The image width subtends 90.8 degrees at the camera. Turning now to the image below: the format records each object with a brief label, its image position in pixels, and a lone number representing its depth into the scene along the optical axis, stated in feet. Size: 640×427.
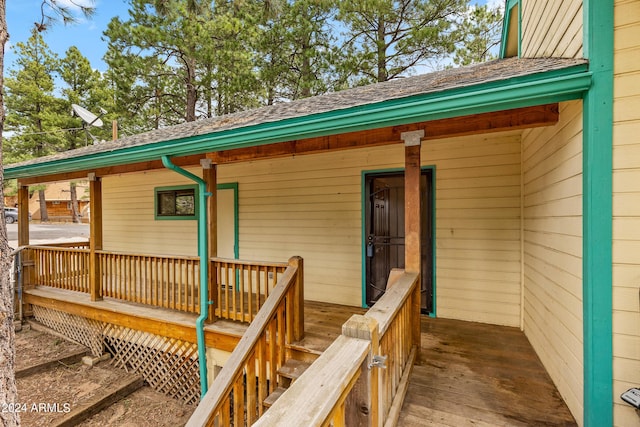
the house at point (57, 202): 112.47
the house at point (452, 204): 5.71
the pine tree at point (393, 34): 28.68
